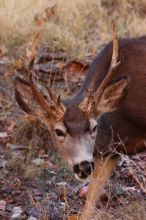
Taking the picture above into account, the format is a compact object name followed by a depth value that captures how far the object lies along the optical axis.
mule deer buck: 12.37
